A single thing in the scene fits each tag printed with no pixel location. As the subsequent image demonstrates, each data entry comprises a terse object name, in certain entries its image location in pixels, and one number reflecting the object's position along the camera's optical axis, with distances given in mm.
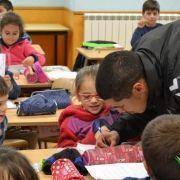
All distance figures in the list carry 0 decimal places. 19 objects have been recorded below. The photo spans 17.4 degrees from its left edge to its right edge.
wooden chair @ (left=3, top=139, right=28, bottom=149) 3909
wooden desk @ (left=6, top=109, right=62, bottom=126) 3951
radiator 9177
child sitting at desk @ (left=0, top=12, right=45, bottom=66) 5771
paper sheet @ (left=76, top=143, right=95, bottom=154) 2974
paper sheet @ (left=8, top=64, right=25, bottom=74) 5561
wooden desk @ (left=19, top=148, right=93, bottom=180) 2888
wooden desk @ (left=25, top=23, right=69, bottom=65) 9157
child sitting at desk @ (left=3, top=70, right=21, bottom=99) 4528
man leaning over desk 2327
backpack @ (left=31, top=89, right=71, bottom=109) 4382
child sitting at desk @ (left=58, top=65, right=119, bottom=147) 3342
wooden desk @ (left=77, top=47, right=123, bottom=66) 6966
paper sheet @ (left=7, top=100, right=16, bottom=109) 4353
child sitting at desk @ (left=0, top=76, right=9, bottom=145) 3444
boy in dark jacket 7737
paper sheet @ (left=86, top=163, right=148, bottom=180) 2504
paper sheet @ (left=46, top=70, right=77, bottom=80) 5443
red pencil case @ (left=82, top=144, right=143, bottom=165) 2679
